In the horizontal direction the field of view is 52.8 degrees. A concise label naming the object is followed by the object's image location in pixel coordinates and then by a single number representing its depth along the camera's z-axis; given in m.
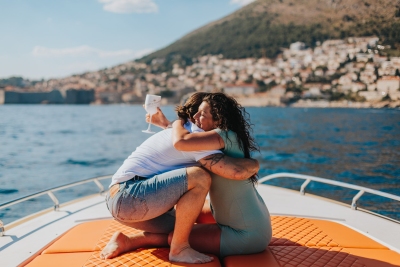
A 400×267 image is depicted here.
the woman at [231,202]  2.02
